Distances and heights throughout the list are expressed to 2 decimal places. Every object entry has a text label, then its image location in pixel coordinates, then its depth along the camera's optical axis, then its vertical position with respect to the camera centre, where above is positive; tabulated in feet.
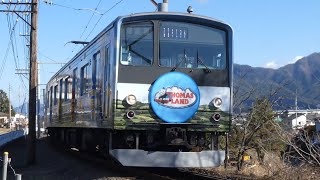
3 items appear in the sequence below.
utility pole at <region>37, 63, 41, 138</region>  156.76 -9.02
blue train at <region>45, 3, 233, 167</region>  34.73 +0.11
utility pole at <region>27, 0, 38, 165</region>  59.21 +0.37
